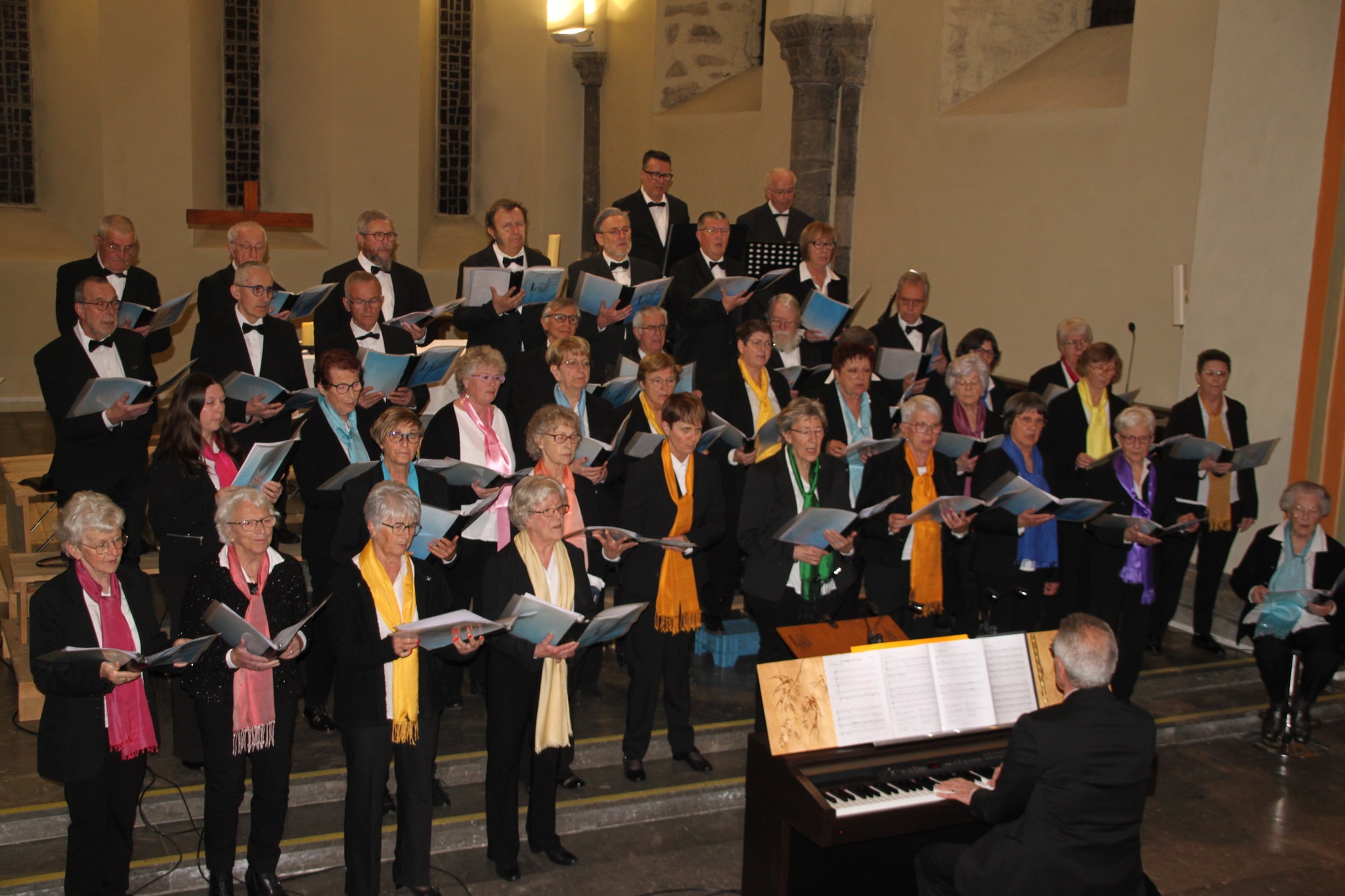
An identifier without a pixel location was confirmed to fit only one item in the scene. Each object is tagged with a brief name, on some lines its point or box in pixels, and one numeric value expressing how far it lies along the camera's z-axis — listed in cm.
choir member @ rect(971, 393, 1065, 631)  568
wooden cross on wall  897
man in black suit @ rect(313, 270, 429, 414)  563
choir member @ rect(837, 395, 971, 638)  543
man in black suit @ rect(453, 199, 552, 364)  604
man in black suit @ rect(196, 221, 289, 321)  591
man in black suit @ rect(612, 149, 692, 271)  750
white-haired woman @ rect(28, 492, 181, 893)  367
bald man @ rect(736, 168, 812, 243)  750
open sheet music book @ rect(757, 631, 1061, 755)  383
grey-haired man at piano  327
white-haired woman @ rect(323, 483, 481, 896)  389
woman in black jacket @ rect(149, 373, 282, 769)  451
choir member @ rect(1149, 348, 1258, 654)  664
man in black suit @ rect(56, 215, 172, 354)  631
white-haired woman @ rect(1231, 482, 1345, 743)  600
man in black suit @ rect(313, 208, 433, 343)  615
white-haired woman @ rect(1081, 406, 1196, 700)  583
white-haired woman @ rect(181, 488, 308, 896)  385
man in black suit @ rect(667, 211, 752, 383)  668
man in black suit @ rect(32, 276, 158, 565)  529
